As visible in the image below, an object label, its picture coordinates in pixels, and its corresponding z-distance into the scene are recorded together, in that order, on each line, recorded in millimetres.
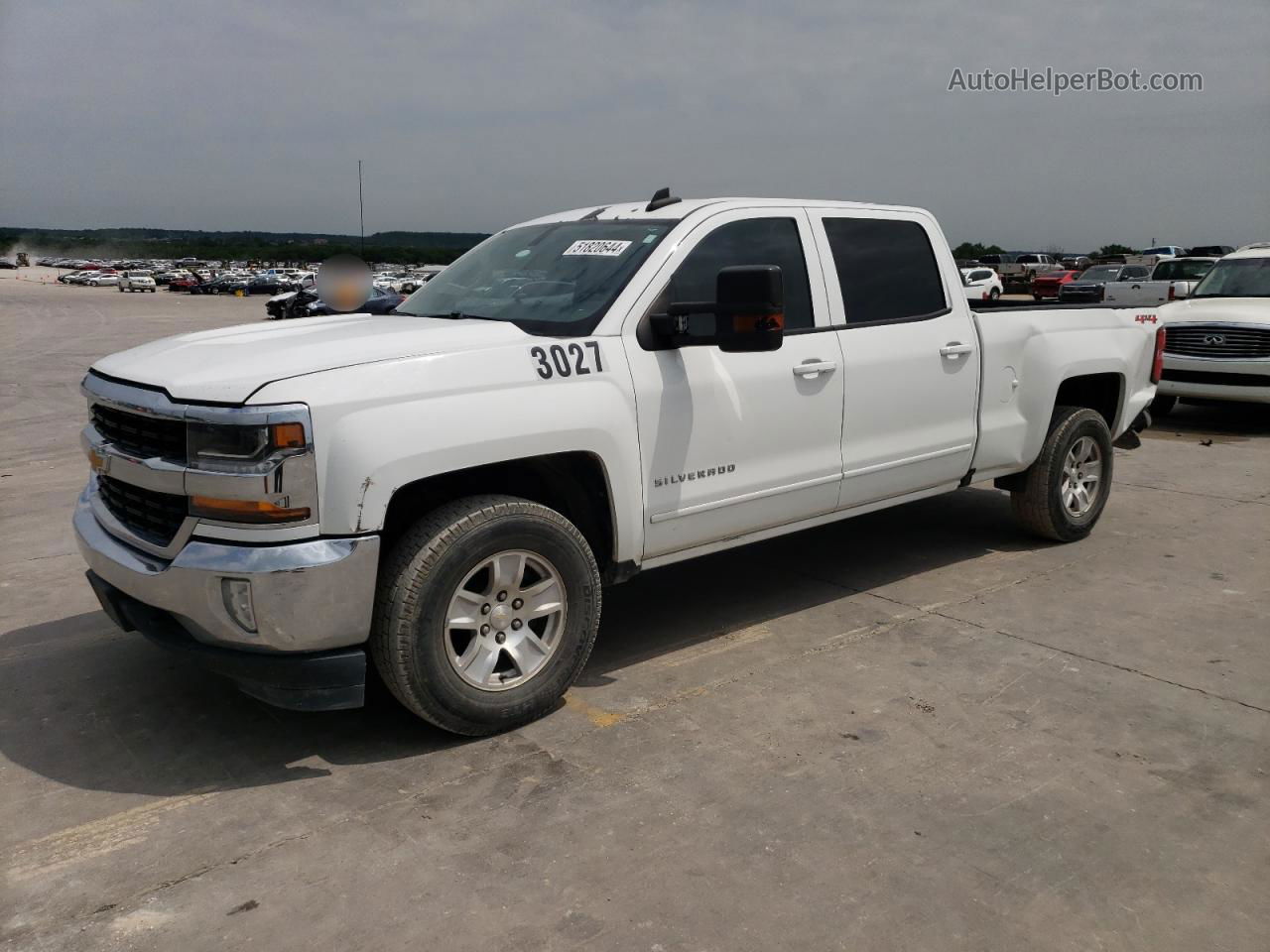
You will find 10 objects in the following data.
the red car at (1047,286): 38894
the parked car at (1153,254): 50506
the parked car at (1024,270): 47344
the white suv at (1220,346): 11016
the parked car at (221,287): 70062
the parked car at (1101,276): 28906
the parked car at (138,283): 76125
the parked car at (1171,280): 18859
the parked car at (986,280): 36575
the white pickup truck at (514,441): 3457
